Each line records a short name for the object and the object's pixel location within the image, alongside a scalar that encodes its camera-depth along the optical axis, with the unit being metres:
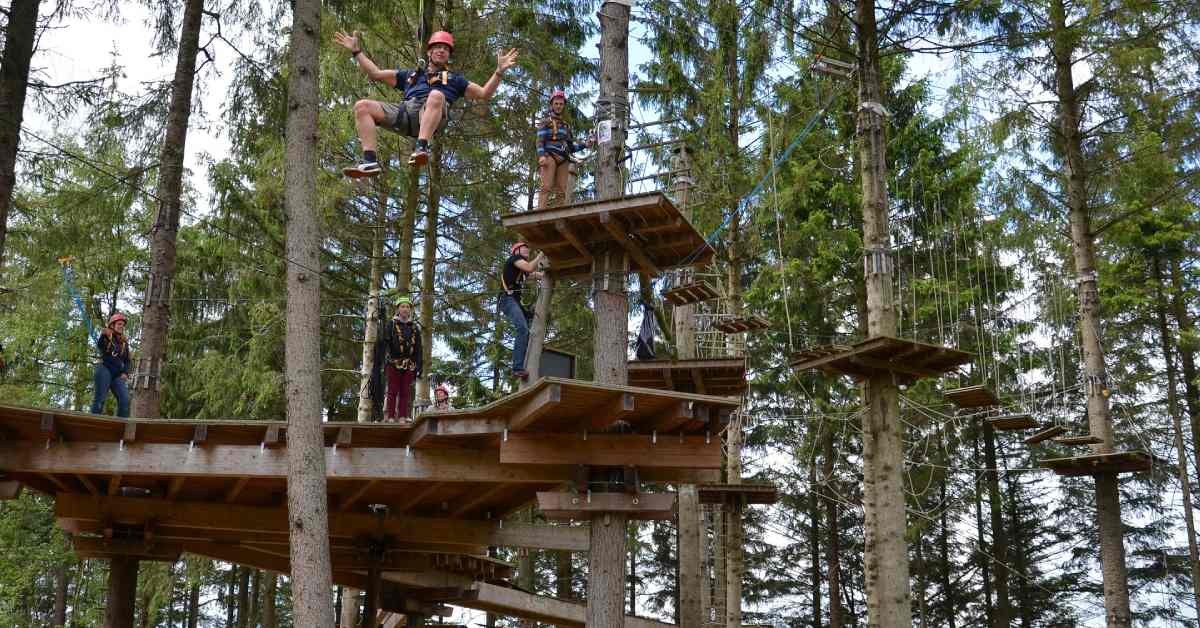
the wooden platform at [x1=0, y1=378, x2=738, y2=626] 8.41
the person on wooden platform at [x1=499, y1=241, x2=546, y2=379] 9.59
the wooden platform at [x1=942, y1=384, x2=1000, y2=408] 11.51
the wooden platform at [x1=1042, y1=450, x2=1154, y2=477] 12.98
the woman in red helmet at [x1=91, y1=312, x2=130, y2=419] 10.78
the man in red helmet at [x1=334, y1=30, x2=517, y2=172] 9.12
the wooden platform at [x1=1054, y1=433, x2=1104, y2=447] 12.86
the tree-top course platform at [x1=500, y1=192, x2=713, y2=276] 8.86
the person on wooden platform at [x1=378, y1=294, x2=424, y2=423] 10.42
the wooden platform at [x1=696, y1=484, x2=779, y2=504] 13.37
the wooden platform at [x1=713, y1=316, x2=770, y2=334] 12.75
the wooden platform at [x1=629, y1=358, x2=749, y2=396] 11.98
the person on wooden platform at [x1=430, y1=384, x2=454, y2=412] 12.95
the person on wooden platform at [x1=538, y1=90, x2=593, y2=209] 10.18
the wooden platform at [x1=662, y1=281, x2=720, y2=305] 11.65
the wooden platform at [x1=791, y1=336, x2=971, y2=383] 9.89
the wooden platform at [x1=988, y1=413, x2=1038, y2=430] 12.44
